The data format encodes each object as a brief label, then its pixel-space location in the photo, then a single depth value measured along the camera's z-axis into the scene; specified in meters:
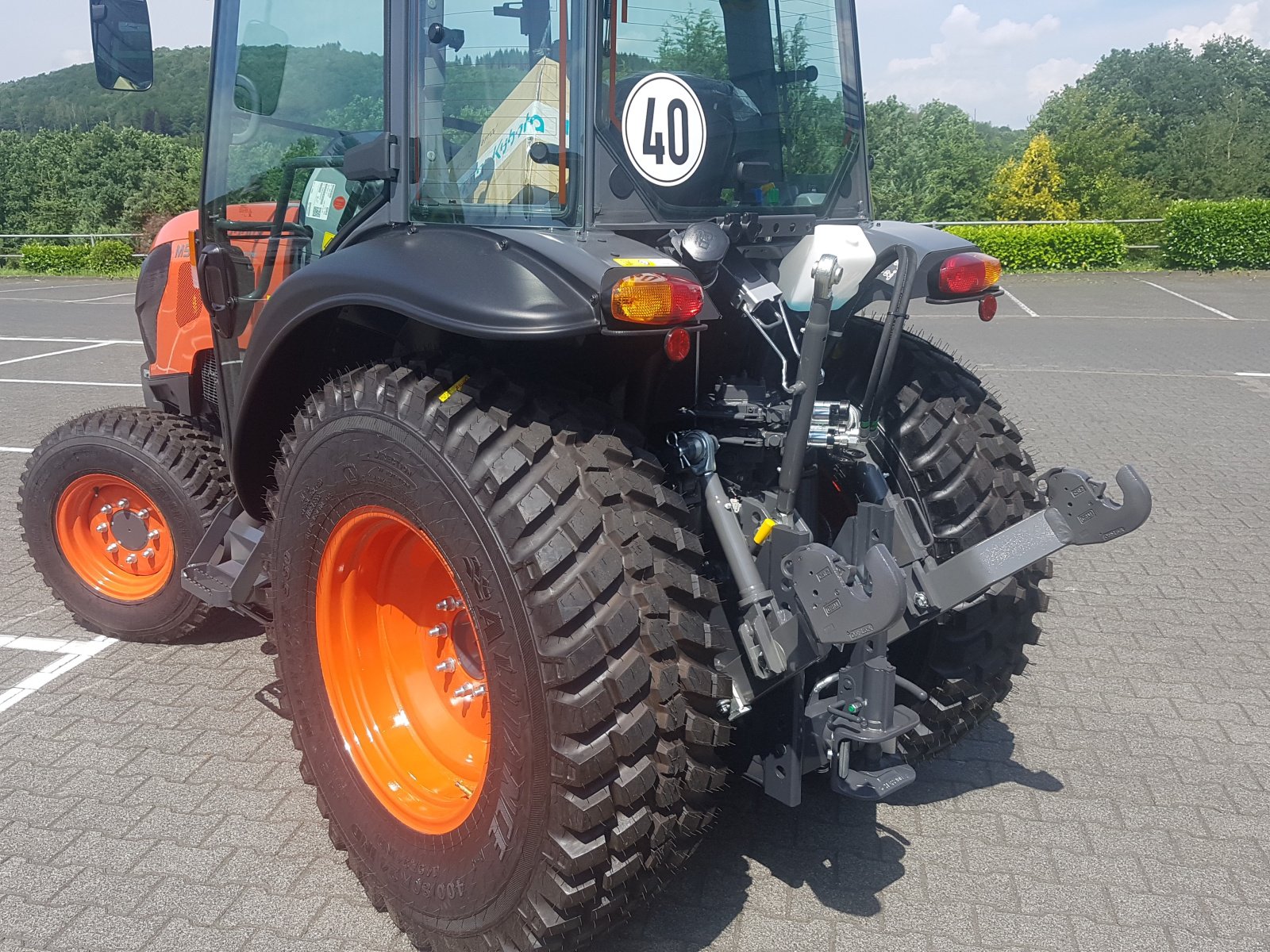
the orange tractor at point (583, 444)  2.10
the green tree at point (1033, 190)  35.88
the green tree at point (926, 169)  42.09
